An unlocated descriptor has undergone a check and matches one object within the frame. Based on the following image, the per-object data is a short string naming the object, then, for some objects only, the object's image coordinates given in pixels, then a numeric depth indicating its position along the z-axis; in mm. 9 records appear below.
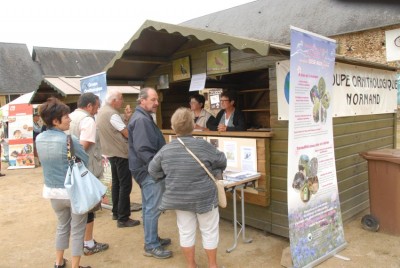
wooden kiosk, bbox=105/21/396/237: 3834
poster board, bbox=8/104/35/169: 11102
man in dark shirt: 3367
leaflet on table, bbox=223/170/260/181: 3670
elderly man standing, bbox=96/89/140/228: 4422
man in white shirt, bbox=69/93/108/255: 3736
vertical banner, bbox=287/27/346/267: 2949
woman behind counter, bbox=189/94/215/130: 5109
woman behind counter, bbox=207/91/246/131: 4633
